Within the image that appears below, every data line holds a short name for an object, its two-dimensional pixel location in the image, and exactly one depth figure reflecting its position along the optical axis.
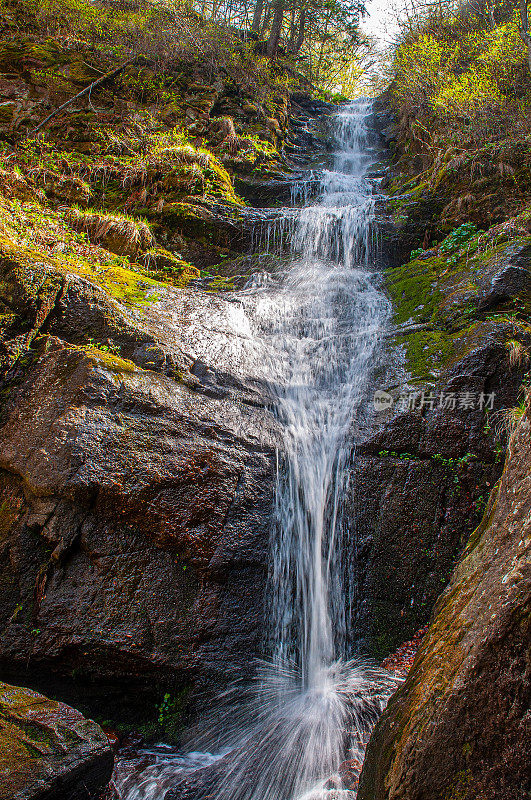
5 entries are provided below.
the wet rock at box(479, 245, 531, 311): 5.24
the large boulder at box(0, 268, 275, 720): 3.45
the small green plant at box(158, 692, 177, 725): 3.47
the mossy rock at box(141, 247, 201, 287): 7.15
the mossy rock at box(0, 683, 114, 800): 2.46
